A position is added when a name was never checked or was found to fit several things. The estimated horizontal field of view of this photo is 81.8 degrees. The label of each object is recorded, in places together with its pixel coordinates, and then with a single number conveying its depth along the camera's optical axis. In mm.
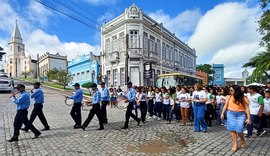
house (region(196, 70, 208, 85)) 35388
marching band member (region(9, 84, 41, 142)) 4451
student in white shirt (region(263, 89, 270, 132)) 5014
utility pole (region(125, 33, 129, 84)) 11959
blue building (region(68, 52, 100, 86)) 22886
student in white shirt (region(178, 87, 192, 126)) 6001
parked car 15548
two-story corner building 18127
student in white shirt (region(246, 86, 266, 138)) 4756
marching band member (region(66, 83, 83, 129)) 5567
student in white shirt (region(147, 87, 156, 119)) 7629
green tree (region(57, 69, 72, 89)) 21655
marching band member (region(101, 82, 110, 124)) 6230
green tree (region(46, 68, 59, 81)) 23567
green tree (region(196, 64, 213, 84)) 46106
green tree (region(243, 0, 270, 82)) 10604
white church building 51030
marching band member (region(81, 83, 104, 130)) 5458
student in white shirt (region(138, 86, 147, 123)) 6580
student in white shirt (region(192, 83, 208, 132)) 5229
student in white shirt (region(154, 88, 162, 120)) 7140
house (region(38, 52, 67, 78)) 42347
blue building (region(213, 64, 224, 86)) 48398
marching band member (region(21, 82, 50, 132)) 5177
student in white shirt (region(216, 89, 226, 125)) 6488
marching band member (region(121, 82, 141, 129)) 5792
